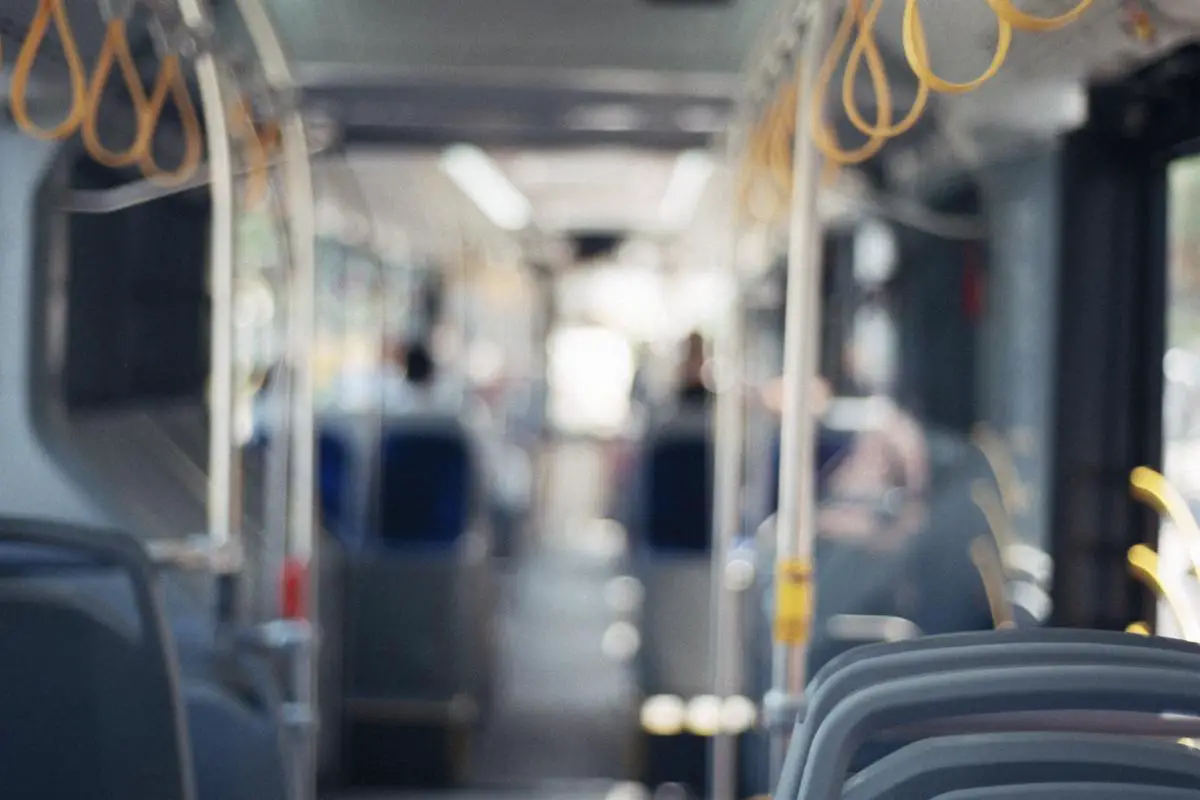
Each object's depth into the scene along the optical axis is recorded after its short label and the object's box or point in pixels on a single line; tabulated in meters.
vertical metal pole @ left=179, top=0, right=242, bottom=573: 3.00
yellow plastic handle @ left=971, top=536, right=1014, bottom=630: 4.20
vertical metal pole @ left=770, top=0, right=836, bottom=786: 2.48
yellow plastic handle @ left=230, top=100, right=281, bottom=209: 3.50
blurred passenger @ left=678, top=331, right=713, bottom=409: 6.90
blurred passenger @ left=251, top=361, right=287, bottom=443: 5.82
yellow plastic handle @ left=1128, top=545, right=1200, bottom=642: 3.05
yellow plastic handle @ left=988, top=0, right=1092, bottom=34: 1.77
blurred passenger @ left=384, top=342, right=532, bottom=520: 6.85
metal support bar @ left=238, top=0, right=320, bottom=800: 3.66
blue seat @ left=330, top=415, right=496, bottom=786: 5.73
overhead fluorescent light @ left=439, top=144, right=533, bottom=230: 7.16
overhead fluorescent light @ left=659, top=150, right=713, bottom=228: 7.55
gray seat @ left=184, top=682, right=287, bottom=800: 2.67
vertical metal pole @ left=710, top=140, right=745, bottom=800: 3.96
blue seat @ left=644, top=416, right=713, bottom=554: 5.77
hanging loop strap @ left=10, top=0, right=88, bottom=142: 2.24
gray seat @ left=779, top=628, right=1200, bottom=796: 1.42
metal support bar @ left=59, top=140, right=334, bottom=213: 3.33
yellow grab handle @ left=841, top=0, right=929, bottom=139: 2.15
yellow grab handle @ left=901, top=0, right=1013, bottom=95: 1.87
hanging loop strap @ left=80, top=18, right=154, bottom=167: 2.47
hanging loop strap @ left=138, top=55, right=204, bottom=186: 2.77
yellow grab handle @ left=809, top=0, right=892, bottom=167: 2.23
